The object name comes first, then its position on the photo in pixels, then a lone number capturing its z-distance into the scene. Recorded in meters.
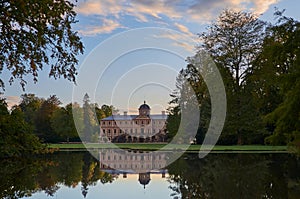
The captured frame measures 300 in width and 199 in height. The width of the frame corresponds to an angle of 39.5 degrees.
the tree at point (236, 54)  39.12
